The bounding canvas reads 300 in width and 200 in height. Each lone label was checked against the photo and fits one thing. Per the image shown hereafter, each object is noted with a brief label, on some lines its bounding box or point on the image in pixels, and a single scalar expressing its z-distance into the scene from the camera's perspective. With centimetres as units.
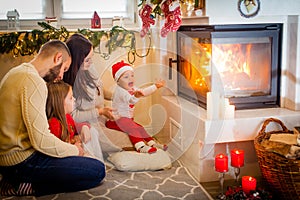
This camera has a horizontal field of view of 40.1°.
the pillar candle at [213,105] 255
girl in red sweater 272
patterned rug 244
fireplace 269
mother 306
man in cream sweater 244
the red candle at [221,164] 236
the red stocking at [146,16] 311
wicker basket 216
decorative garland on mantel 320
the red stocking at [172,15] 282
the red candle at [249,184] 228
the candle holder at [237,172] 245
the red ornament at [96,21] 336
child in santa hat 313
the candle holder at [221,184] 234
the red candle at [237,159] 241
